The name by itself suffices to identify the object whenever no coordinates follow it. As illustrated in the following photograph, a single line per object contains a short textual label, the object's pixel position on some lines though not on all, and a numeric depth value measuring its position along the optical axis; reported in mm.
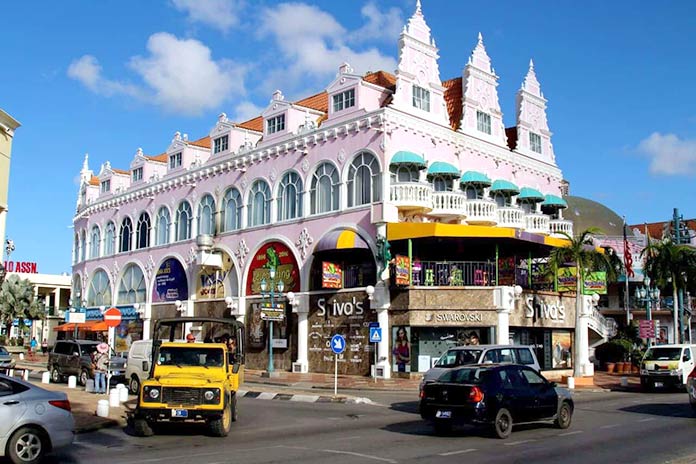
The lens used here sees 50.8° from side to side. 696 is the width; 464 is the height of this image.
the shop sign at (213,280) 44781
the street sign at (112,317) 23469
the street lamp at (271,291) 36719
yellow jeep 14531
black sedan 14766
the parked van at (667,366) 28359
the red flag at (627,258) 45956
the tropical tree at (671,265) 40250
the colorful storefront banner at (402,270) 32756
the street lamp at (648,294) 43197
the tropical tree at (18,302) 67688
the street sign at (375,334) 29781
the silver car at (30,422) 11227
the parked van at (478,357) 19984
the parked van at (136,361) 25297
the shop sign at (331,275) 35906
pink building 34000
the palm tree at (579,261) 34156
